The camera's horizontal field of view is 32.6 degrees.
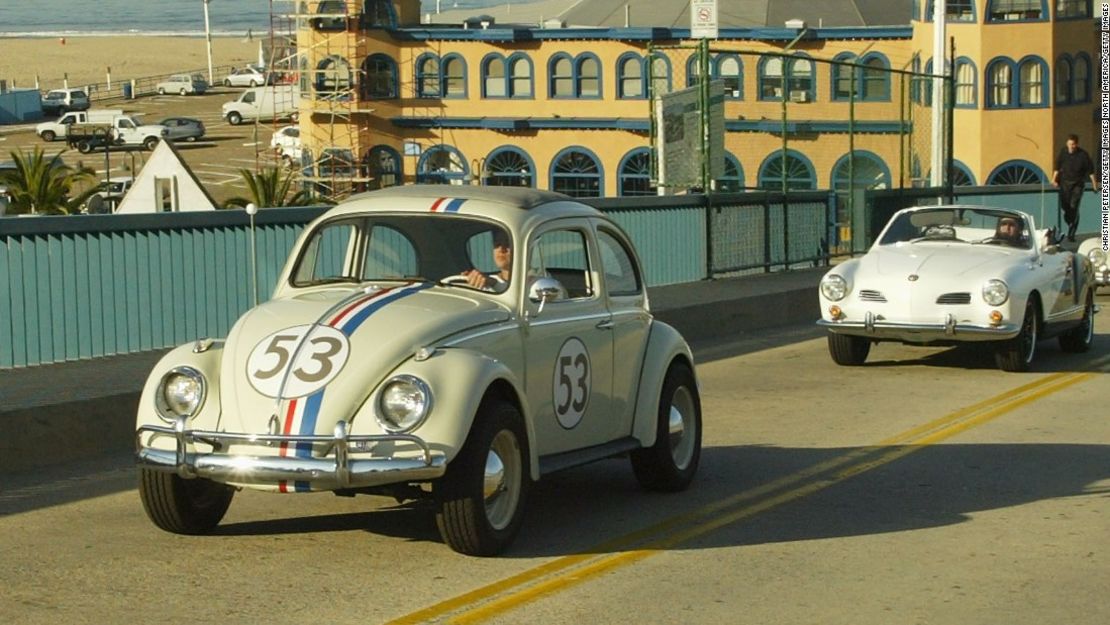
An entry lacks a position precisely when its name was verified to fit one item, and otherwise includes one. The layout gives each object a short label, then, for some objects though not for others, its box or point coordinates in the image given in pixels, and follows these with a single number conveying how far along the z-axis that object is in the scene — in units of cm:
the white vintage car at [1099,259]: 2498
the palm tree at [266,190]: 4462
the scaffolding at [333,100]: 8700
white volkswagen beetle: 818
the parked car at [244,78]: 15232
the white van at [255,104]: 11590
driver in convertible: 1750
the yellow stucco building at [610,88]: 6812
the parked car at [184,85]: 14750
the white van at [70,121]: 11069
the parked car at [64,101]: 12862
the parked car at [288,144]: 9546
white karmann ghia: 1619
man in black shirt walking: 3106
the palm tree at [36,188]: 4593
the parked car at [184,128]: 11175
